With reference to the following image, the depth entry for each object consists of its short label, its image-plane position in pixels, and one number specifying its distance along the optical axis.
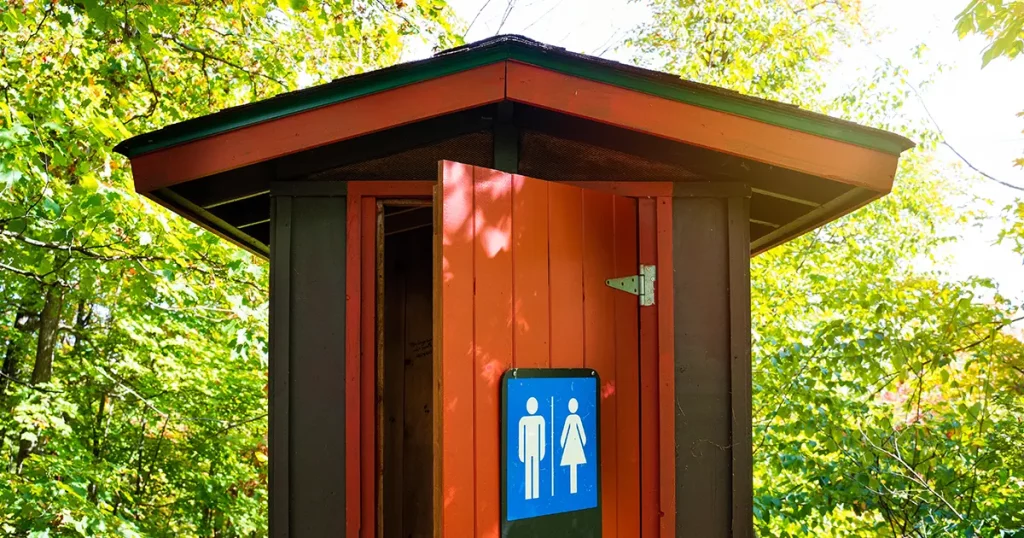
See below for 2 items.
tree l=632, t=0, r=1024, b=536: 4.99
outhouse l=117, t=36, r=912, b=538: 2.72
